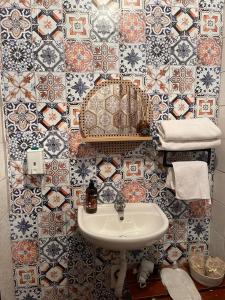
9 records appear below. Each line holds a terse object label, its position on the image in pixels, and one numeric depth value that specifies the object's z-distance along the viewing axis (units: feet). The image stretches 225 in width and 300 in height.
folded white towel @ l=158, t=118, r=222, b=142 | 4.90
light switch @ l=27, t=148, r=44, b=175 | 4.84
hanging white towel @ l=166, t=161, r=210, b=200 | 5.08
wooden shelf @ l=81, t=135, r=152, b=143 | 4.82
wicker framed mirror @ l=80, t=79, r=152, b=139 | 5.00
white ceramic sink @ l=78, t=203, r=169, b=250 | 4.89
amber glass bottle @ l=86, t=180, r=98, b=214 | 5.06
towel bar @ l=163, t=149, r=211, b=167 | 5.44
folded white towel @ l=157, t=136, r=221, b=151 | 4.92
